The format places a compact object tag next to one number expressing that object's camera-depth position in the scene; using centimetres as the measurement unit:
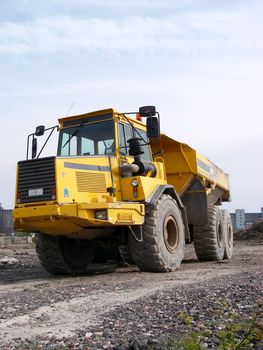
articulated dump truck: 822
